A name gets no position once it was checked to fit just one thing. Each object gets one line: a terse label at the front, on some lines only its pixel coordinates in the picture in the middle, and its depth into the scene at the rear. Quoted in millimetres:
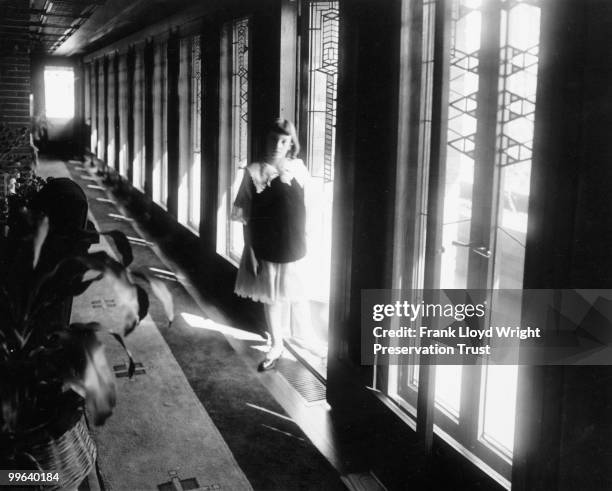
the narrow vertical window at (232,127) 5754
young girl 4070
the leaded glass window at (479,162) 2488
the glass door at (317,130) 4271
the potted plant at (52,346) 1736
